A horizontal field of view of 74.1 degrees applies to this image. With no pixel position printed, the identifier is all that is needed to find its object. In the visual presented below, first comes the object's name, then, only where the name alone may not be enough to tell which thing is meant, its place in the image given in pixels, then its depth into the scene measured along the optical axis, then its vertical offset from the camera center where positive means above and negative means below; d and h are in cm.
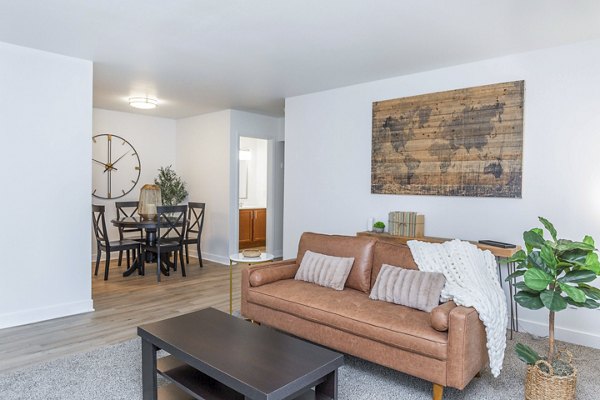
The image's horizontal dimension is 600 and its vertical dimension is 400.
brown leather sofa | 218 -79
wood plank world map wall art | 362 +52
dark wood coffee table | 178 -83
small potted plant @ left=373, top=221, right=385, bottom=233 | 431 -35
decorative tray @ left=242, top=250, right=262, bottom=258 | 373 -59
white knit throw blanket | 233 -56
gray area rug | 239 -121
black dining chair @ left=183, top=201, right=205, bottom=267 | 603 -52
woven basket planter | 215 -103
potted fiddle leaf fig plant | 210 -51
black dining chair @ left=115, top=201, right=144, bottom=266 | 618 -37
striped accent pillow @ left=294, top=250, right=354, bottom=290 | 317 -63
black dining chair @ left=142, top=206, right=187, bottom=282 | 529 -69
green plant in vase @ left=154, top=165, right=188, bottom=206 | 686 +5
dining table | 531 -72
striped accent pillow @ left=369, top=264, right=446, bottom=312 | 260 -64
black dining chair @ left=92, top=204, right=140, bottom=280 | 521 -73
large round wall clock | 637 +38
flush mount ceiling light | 533 +120
